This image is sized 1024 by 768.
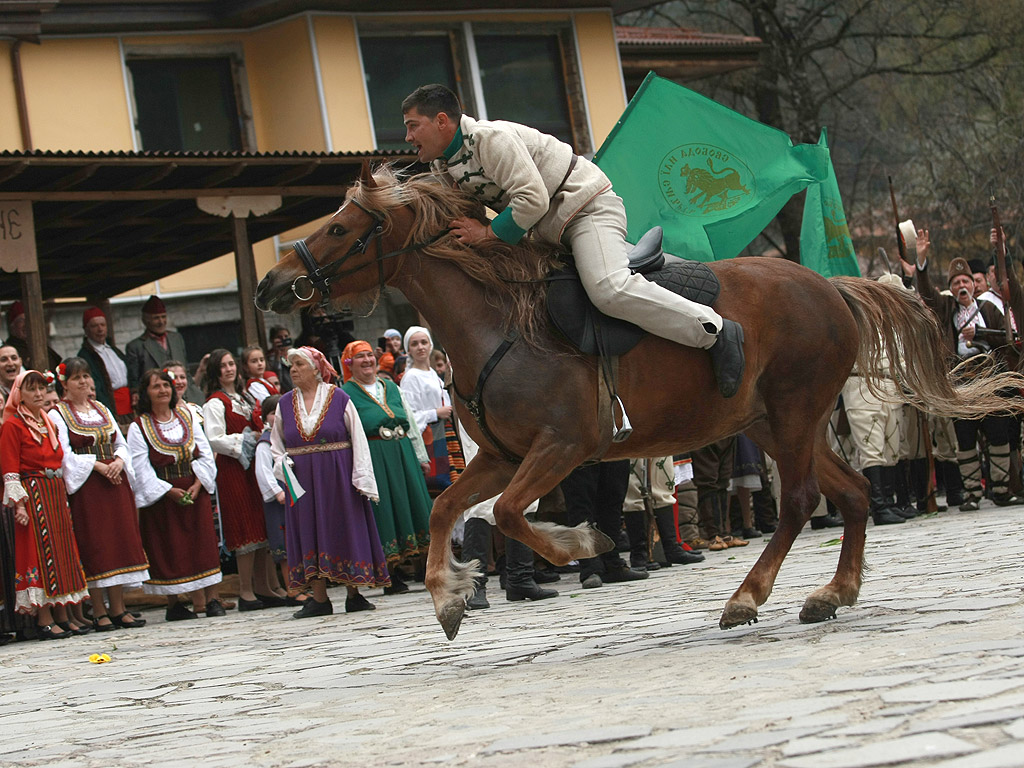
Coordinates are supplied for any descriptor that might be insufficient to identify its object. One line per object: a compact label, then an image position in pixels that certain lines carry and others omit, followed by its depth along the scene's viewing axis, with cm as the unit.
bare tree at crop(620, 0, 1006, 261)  2889
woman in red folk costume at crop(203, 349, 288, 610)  1214
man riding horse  646
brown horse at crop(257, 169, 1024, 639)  640
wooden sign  1529
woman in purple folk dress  1074
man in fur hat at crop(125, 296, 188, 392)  1472
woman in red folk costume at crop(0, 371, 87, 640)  1088
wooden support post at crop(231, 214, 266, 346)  1692
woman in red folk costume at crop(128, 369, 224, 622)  1178
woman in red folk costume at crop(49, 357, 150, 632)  1131
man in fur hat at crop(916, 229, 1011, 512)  1360
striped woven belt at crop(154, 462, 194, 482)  1187
